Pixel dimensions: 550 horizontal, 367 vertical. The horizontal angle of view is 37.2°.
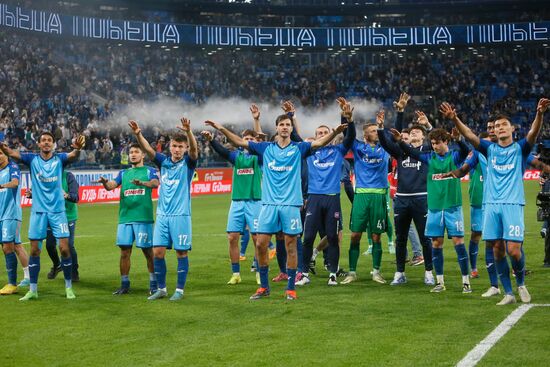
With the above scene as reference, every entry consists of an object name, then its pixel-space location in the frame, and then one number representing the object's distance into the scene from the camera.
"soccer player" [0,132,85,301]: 10.85
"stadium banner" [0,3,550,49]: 49.72
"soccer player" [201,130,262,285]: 12.36
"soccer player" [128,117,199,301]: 10.70
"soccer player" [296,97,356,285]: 11.83
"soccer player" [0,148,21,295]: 11.43
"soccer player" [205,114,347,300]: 10.51
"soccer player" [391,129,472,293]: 11.02
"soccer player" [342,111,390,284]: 12.15
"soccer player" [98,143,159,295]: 11.16
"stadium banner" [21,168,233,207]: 31.12
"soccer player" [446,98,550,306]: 9.57
